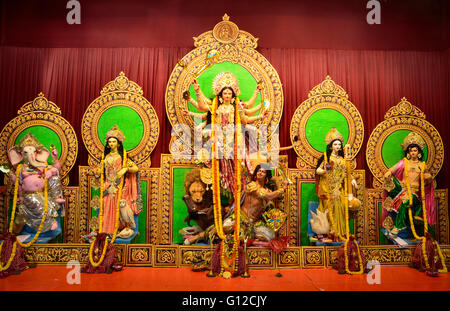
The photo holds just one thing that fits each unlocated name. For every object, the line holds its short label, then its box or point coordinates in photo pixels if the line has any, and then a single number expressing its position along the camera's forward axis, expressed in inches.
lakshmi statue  207.9
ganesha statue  208.8
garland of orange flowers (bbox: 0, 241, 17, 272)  190.7
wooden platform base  202.2
